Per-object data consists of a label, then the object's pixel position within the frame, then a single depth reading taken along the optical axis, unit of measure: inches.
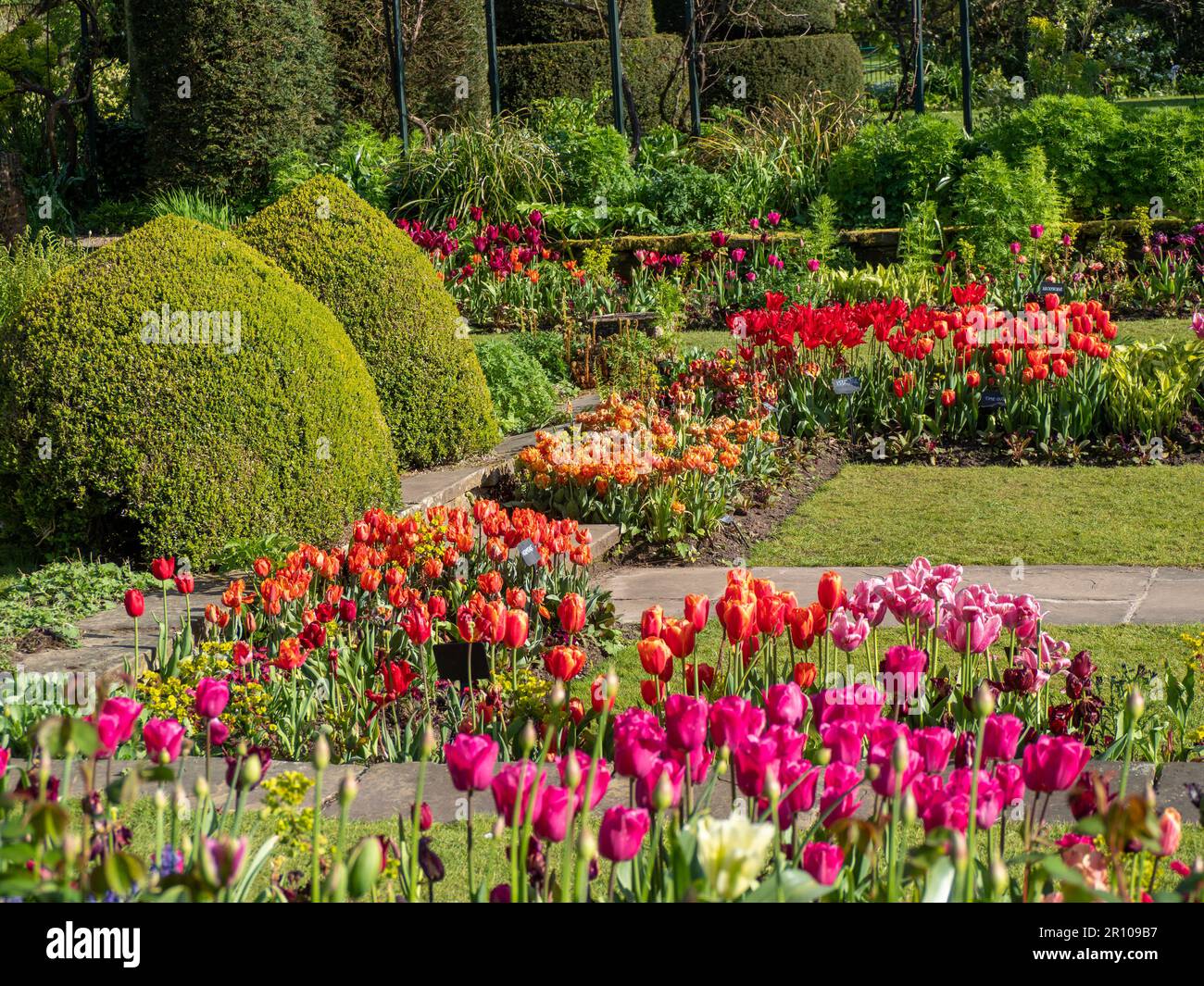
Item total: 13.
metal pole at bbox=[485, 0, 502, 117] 577.6
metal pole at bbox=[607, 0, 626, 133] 551.5
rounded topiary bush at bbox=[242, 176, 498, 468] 266.8
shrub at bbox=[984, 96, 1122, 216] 488.1
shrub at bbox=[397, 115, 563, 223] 541.0
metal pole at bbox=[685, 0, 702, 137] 595.8
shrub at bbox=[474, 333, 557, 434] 318.7
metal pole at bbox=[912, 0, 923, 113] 530.9
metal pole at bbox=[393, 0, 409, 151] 549.3
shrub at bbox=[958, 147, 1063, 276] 445.7
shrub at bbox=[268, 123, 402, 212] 561.6
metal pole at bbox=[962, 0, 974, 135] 499.9
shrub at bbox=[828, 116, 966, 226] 506.3
